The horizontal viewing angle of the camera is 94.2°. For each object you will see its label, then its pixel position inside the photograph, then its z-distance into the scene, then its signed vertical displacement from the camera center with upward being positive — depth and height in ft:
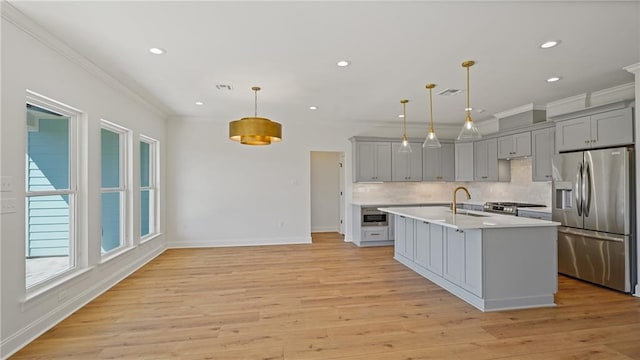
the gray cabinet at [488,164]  19.47 +1.11
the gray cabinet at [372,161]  21.40 +1.43
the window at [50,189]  8.99 -0.22
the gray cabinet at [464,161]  21.53 +1.40
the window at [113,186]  12.87 -0.18
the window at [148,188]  17.39 -0.34
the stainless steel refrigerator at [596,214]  11.66 -1.49
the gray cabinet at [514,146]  17.20 +2.08
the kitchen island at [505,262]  10.32 -2.93
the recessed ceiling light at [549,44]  9.42 +4.37
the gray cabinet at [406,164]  21.89 +1.23
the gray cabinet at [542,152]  15.88 +1.50
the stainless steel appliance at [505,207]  16.61 -1.58
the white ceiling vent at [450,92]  14.46 +4.39
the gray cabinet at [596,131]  11.75 +2.10
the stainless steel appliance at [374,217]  20.80 -2.57
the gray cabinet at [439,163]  22.39 +1.31
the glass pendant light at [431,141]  12.67 +1.69
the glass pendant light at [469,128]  11.04 +1.95
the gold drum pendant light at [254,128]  11.93 +2.15
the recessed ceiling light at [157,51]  9.89 +4.42
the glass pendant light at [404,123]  14.52 +4.26
